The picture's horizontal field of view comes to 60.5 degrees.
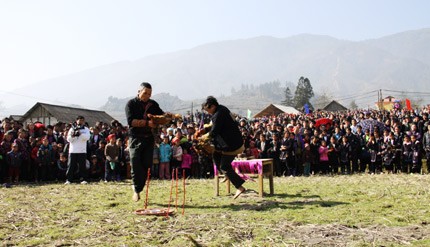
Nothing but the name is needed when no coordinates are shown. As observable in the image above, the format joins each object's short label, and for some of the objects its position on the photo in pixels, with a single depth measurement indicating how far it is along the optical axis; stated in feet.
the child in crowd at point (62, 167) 44.06
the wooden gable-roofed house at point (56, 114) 128.81
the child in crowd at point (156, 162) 45.91
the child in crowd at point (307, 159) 48.42
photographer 38.40
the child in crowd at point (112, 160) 43.24
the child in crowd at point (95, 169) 45.21
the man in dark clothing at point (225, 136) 25.40
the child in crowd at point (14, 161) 41.63
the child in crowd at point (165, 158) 46.34
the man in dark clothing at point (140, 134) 25.04
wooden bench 27.07
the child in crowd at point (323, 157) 49.08
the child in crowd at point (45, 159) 43.34
